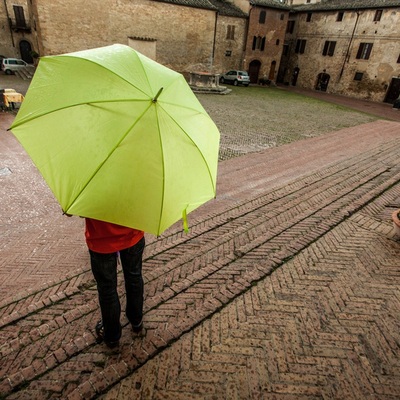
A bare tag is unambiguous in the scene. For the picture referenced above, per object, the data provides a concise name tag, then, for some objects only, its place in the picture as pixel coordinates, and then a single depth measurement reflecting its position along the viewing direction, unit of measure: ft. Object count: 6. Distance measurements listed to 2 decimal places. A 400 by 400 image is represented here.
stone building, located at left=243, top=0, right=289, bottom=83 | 95.98
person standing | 6.64
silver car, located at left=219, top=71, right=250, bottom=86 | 89.30
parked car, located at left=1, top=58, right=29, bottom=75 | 78.48
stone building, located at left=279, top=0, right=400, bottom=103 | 82.64
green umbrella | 5.47
